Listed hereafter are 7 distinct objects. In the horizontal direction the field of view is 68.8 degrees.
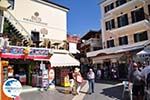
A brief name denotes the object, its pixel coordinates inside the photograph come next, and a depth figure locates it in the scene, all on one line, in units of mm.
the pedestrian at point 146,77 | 5277
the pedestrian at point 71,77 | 8433
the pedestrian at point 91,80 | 7993
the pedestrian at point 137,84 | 5621
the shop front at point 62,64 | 10097
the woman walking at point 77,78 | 8082
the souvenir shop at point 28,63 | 8990
